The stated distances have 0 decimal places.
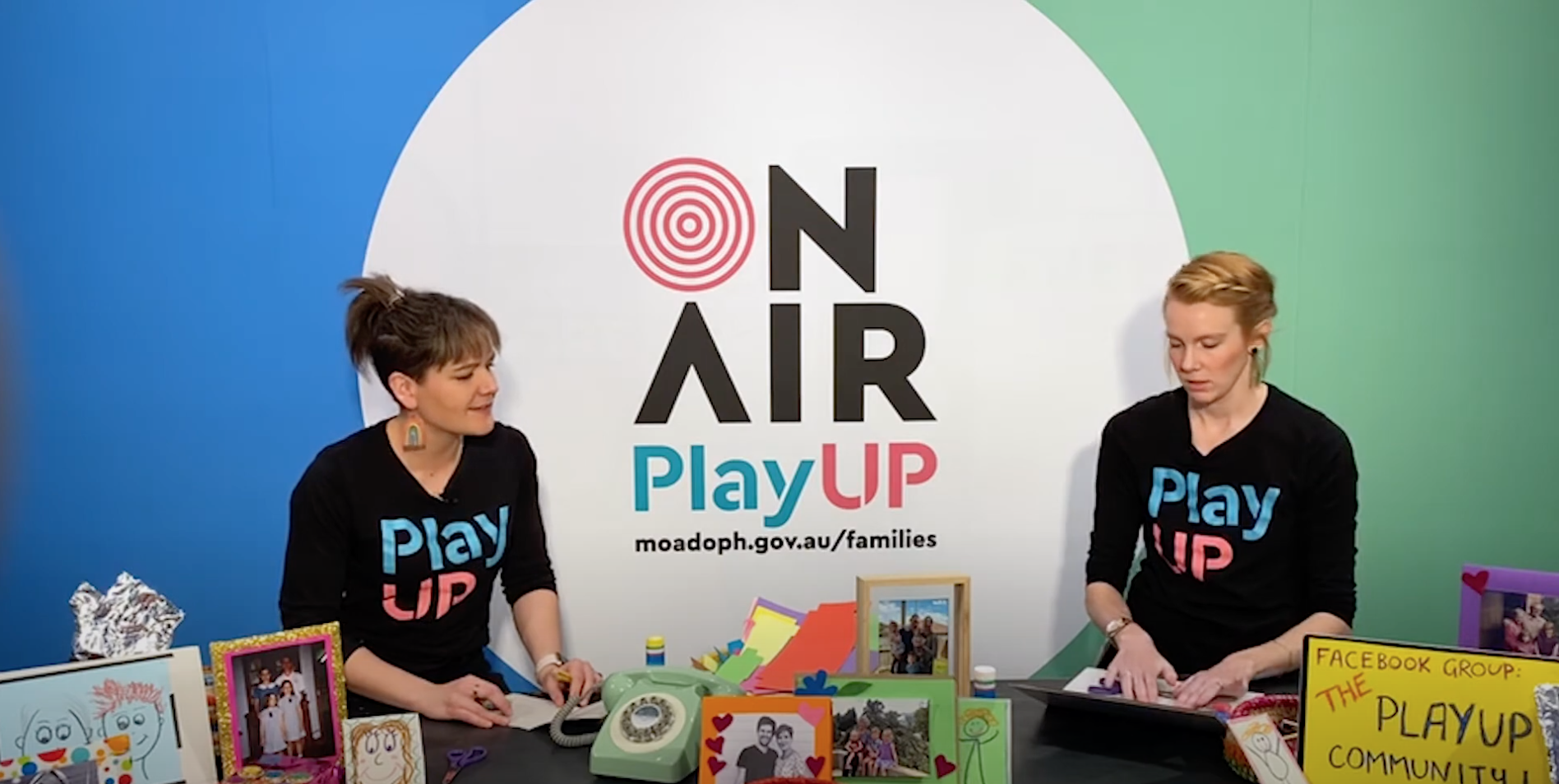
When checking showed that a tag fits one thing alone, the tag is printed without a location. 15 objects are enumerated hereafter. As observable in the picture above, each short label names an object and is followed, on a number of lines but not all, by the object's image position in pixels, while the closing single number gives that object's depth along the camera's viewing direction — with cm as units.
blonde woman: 195
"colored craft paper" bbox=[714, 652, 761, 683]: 186
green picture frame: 143
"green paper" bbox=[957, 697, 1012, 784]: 143
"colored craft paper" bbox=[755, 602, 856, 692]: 188
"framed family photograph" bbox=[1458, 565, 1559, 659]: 155
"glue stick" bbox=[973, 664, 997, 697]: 173
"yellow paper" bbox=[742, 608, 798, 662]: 195
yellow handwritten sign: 136
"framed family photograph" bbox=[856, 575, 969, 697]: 166
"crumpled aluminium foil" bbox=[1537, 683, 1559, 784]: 131
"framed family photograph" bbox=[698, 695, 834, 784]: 143
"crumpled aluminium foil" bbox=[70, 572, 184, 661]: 159
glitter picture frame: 146
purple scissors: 150
